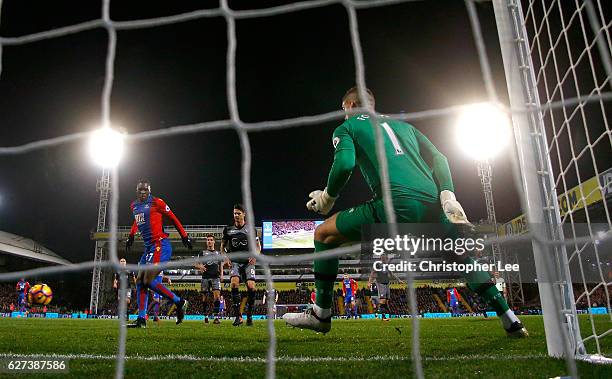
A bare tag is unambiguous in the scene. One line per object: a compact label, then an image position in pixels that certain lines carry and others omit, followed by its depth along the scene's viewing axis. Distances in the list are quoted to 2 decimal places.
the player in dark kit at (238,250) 13.80
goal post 5.23
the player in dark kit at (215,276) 16.25
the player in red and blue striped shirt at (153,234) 11.45
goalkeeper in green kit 5.53
